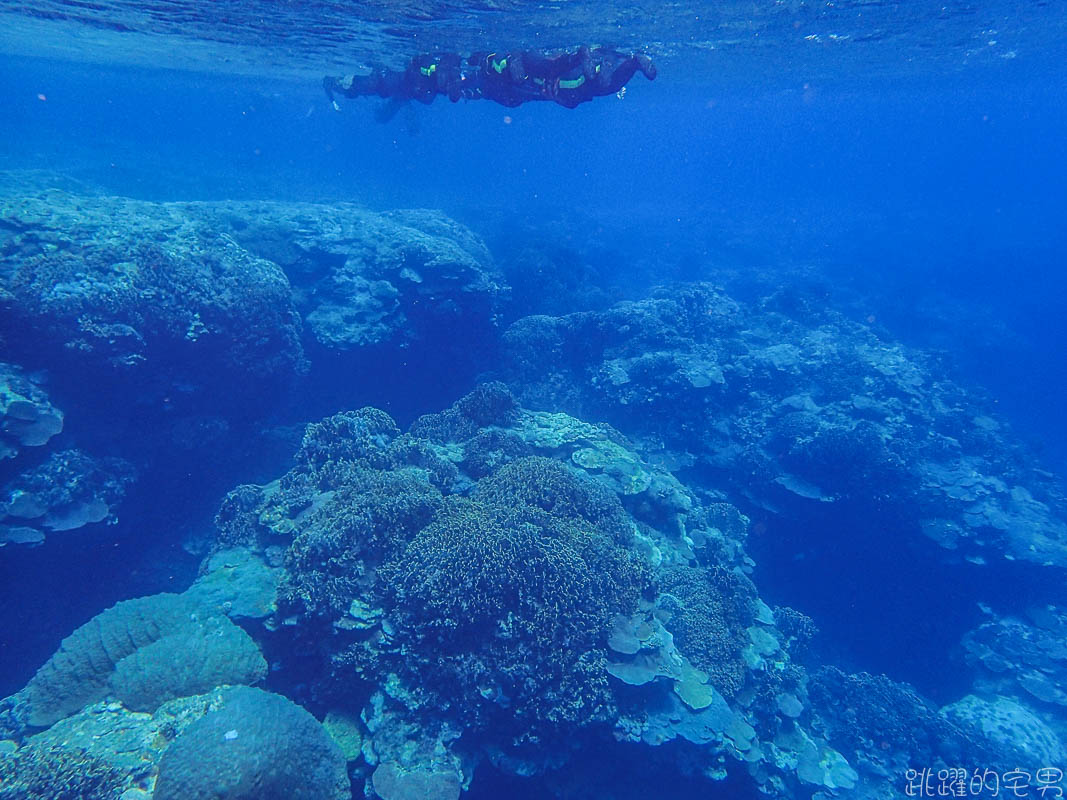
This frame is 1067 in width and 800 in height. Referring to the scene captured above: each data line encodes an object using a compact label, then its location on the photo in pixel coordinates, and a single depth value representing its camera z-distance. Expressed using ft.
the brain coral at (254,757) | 11.15
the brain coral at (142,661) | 14.97
